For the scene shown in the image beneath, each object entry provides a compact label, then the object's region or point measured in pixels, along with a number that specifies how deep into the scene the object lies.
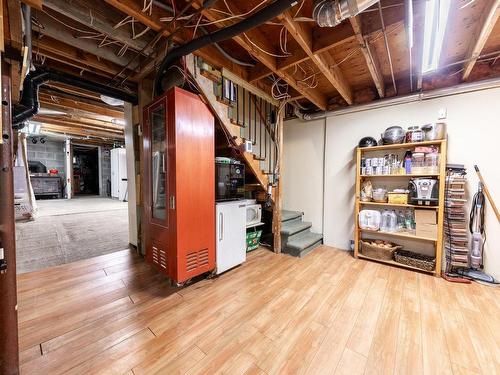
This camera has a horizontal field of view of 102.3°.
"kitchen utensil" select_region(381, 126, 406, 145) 2.86
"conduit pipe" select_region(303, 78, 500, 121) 2.45
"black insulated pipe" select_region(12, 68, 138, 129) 2.45
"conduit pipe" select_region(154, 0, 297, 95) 1.38
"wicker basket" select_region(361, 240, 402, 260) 2.93
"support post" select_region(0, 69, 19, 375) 1.09
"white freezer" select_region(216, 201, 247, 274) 2.50
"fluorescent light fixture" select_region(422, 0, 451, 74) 1.45
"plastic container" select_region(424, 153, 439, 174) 2.60
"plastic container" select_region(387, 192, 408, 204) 2.82
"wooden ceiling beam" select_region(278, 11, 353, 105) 1.69
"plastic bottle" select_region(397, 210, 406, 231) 3.00
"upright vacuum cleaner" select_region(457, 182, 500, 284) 2.45
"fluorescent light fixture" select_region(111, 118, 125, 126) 5.07
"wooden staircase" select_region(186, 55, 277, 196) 2.29
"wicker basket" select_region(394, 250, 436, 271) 2.63
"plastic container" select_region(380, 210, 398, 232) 3.02
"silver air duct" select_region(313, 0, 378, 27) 1.34
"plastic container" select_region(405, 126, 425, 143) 2.71
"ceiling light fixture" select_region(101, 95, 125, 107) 3.19
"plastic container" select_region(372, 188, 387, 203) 3.03
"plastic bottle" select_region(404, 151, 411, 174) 2.78
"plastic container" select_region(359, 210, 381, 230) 3.09
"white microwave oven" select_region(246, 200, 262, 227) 3.29
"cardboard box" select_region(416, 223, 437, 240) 2.63
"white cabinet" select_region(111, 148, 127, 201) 8.97
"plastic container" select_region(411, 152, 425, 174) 2.69
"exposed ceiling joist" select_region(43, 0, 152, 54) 1.64
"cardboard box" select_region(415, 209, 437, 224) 2.62
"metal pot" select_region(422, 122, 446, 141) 2.60
